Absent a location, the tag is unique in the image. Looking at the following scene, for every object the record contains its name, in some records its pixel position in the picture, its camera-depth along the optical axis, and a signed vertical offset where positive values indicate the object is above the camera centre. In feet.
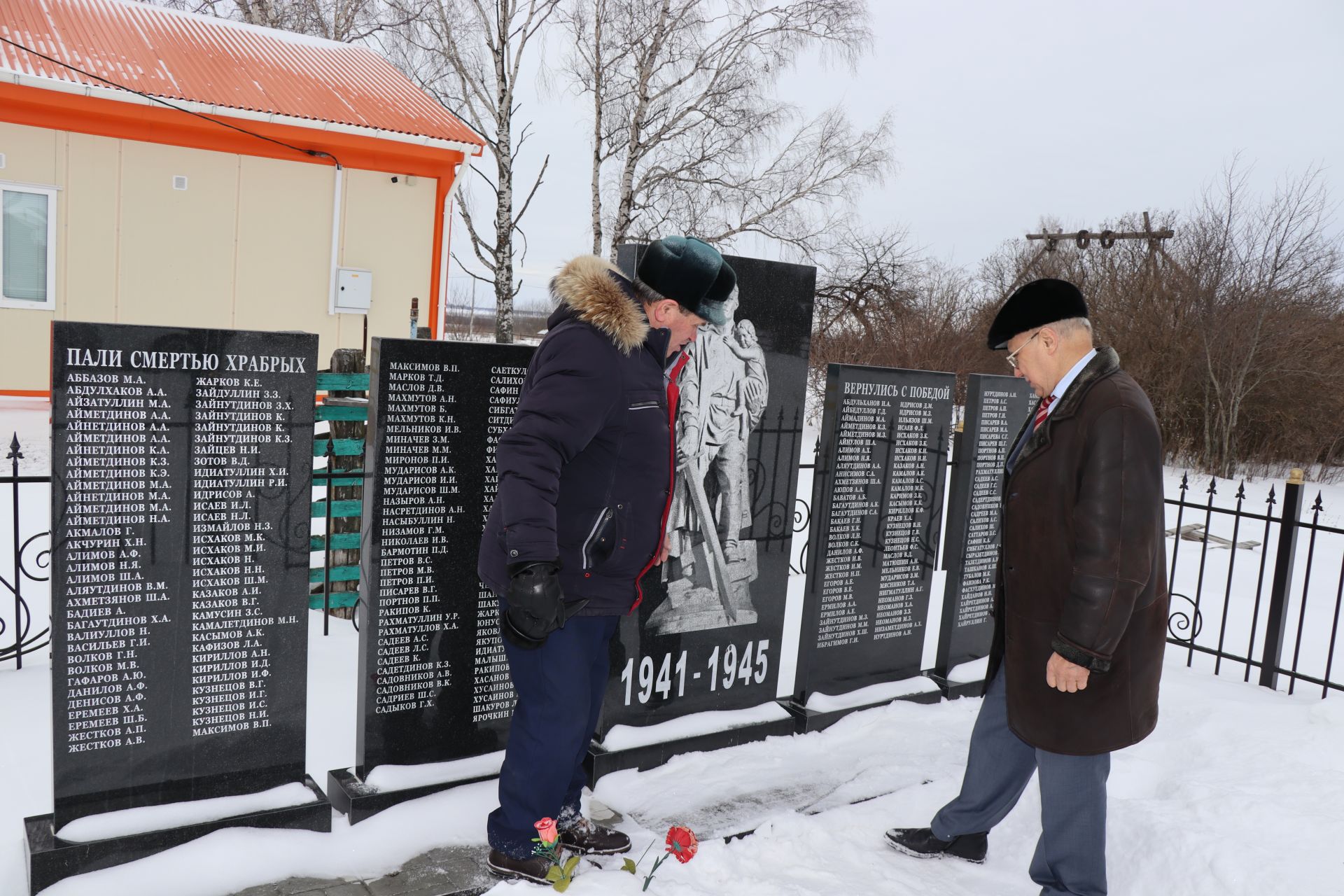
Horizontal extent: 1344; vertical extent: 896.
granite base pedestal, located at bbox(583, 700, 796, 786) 12.16 -5.10
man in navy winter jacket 8.39 -1.06
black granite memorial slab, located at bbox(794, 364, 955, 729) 14.55 -2.18
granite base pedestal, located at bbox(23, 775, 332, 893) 8.69 -4.92
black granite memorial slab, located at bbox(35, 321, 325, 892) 9.01 -2.23
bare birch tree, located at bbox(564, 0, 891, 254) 56.59 +16.46
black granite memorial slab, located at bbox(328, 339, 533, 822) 10.77 -2.37
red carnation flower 8.64 -4.32
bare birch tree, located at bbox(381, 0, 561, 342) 55.01 +17.77
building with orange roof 33.22 +6.53
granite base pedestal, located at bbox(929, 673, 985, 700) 15.88 -4.96
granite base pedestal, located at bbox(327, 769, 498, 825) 10.47 -5.00
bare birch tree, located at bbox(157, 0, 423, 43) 58.70 +22.52
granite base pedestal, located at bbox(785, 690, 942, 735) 14.11 -5.01
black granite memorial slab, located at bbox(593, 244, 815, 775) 13.03 -2.11
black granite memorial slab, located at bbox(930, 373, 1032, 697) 16.33 -2.12
